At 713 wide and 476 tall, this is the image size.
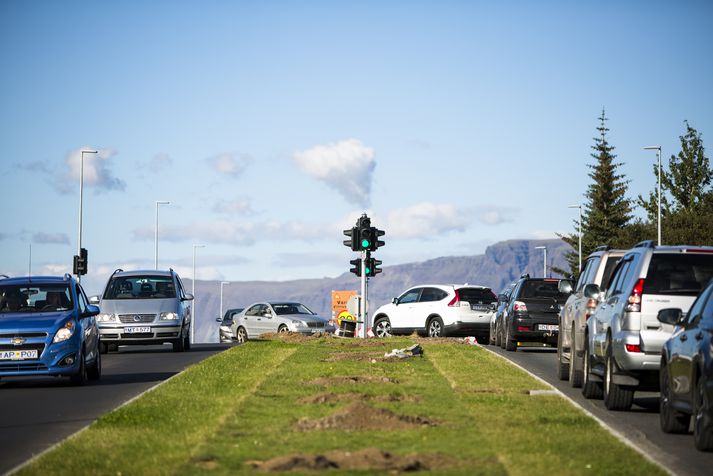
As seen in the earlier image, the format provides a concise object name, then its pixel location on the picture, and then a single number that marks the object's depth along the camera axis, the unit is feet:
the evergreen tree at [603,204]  419.35
